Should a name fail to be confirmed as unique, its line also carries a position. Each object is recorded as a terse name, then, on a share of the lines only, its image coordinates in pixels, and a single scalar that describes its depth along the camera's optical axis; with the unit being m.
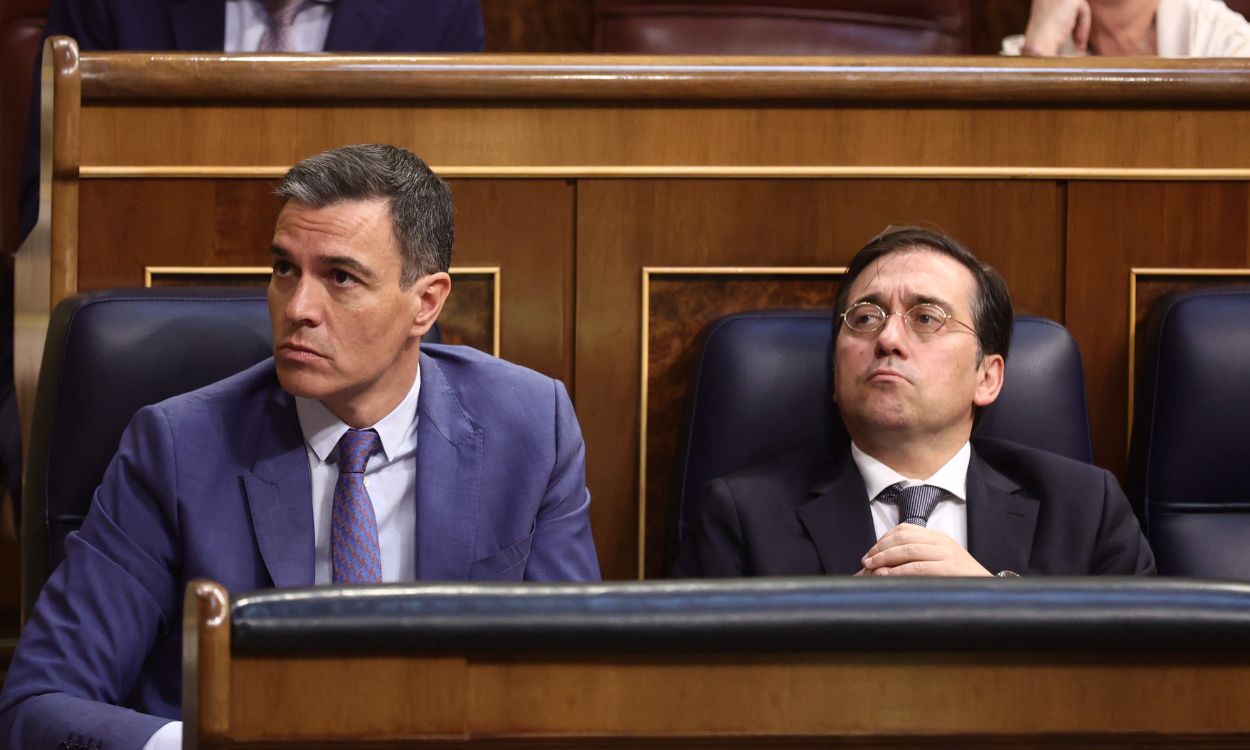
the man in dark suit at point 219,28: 9.44
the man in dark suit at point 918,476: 8.96
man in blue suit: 8.72
